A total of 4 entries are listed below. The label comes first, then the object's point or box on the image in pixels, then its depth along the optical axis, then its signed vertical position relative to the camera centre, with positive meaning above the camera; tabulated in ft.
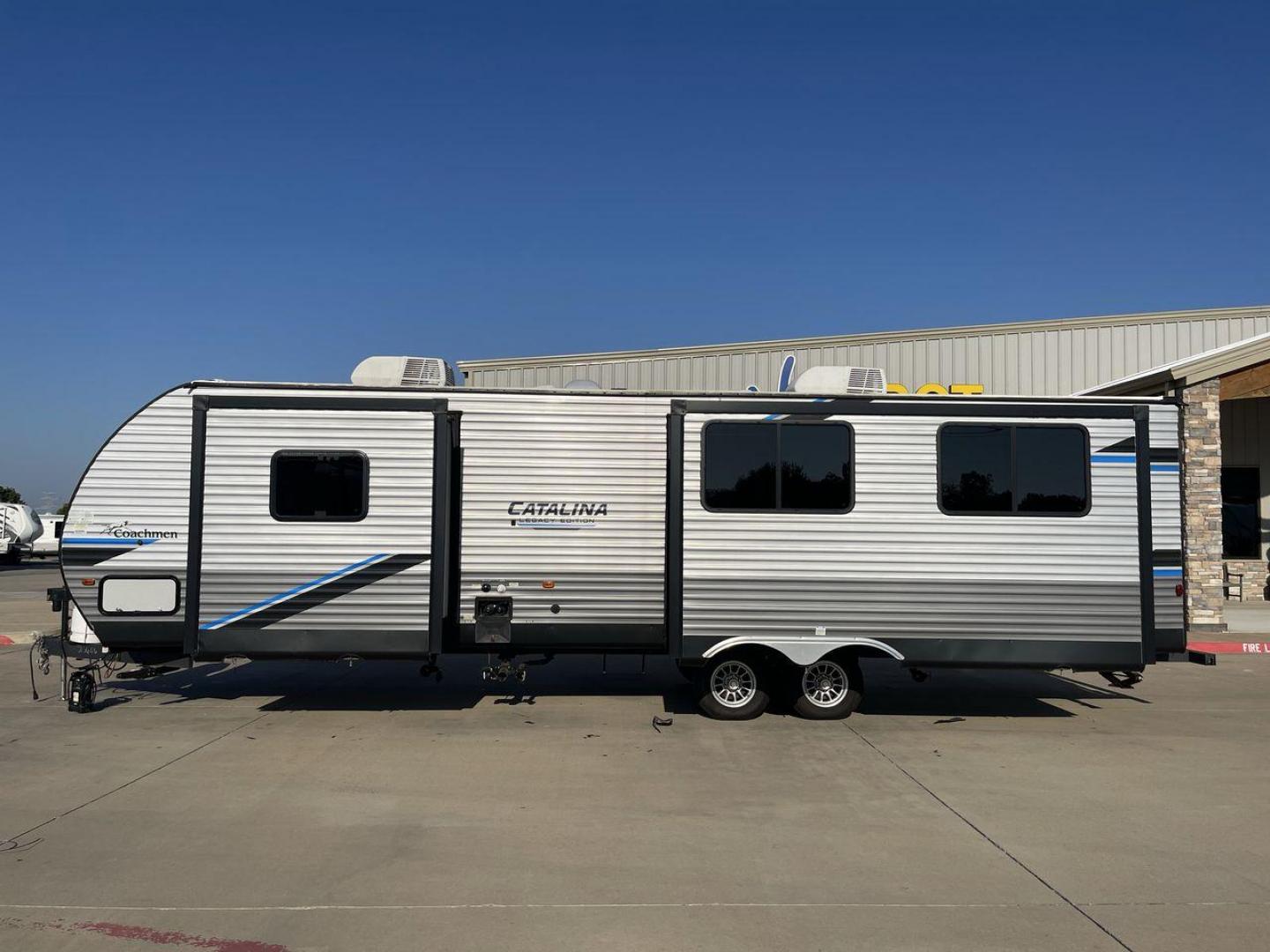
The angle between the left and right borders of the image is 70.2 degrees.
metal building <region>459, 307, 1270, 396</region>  64.54 +12.04
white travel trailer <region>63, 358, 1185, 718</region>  28.32 -0.50
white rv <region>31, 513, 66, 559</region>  133.49 -4.98
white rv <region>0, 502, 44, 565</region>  118.62 -3.20
